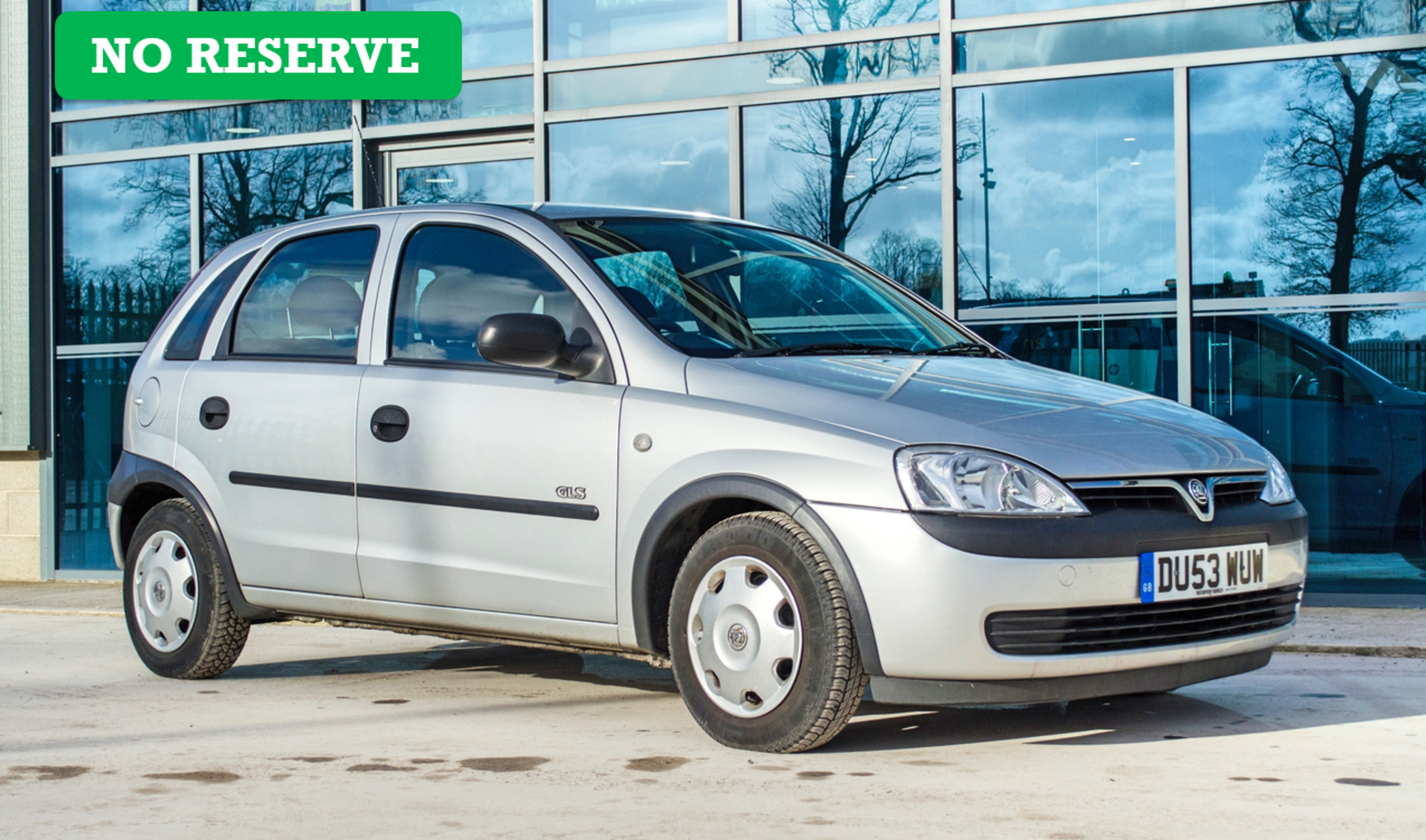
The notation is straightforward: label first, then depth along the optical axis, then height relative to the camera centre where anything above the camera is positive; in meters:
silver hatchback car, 4.34 -0.21
